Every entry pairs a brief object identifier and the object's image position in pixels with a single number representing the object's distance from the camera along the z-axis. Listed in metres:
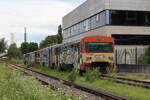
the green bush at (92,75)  19.14
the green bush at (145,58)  34.15
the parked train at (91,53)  22.38
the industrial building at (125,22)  37.09
